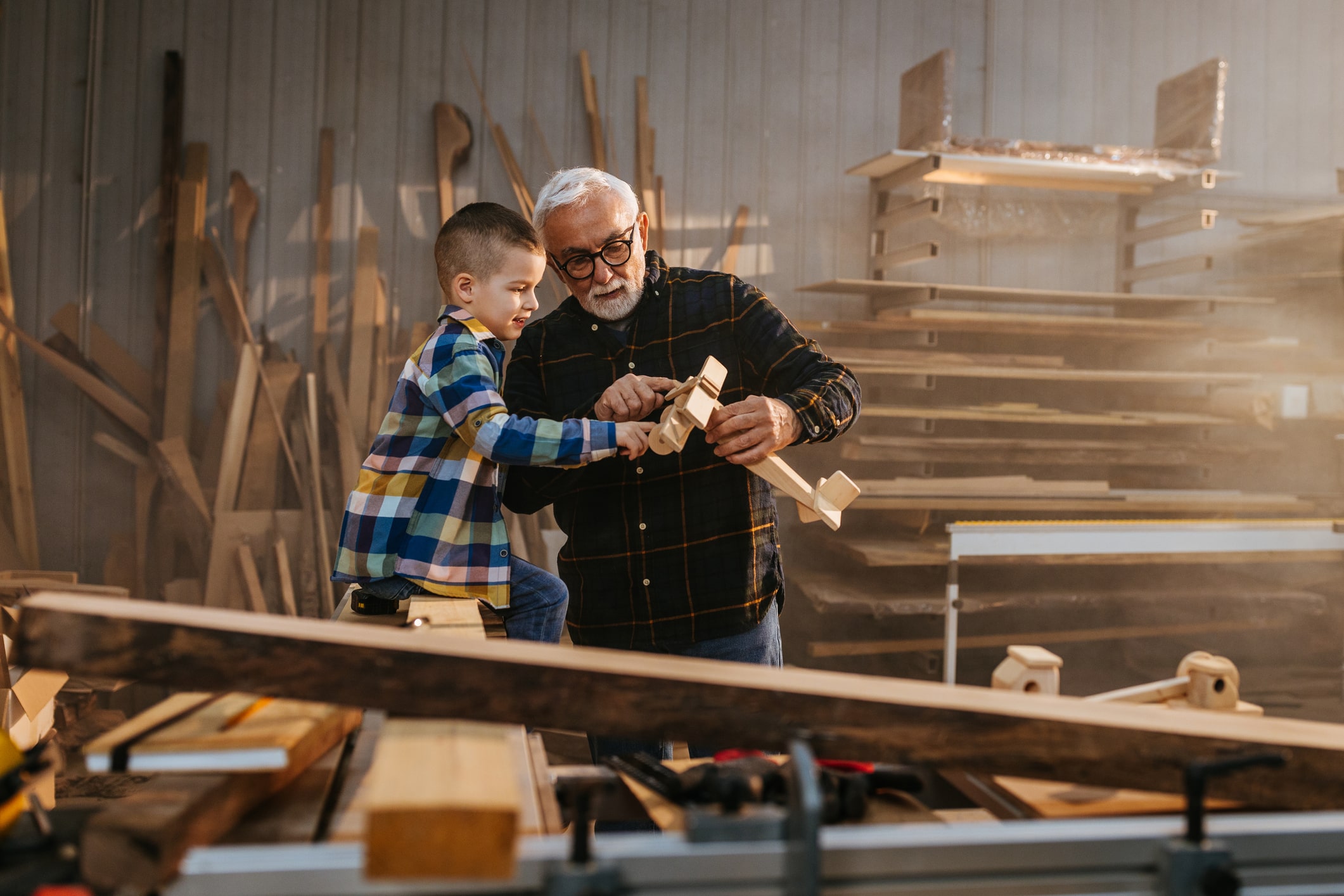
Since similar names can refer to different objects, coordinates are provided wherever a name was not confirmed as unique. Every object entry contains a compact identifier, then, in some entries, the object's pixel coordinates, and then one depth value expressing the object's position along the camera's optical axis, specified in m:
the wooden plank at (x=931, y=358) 4.09
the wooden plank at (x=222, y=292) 4.05
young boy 1.66
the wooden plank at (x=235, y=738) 0.90
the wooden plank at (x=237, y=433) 3.95
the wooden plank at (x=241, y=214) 4.09
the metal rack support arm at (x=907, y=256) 4.05
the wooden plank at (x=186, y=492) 3.95
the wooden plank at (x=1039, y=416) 4.11
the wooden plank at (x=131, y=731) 0.87
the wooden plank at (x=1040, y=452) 4.10
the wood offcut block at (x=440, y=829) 0.73
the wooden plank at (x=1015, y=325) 4.26
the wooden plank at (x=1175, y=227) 4.25
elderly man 1.92
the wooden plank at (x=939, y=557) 3.79
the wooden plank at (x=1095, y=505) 4.08
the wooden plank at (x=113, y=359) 3.98
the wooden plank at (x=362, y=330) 4.13
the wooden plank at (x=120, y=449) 3.97
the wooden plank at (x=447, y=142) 4.25
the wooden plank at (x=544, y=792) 1.00
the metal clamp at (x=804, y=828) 0.80
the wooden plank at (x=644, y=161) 4.41
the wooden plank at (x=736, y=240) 4.59
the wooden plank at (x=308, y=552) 3.99
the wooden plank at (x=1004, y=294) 4.15
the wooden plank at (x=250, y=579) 3.88
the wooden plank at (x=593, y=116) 4.37
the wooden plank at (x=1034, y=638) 4.08
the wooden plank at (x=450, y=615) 1.34
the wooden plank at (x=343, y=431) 4.04
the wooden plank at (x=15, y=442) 3.85
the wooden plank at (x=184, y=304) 3.98
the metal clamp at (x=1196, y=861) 0.85
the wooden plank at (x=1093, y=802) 1.09
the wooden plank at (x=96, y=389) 3.83
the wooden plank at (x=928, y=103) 3.93
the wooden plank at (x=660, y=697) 0.94
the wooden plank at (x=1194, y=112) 4.21
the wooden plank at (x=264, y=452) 4.04
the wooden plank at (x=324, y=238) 4.16
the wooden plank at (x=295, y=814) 0.93
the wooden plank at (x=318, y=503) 3.98
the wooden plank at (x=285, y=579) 3.91
